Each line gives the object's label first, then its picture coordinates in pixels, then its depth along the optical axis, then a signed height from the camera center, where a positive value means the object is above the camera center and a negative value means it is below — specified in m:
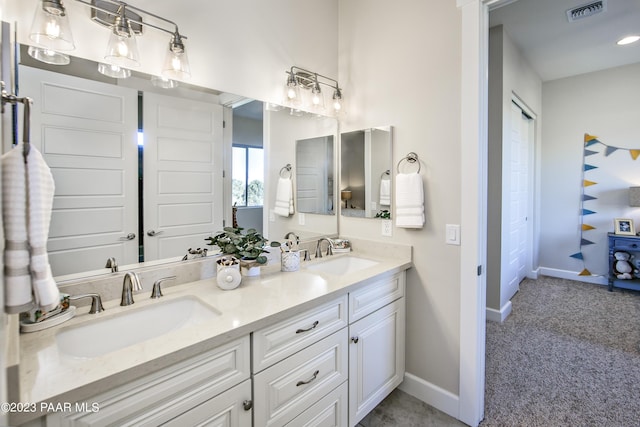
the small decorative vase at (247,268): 1.62 -0.31
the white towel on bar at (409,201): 1.85 +0.05
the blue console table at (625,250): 3.67 -0.51
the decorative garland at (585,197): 4.11 +0.16
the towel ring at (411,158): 1.91 +0.32
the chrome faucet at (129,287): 1.24 -0.31
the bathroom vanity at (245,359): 0.81 -0.50
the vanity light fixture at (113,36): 1.11 +0.69
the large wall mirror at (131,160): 1.19 +0.22
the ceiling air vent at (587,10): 2.54 +1.68
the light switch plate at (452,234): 1.75 -0.15
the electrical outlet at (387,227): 2.08 -0.12
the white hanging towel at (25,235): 0.61 -0.05
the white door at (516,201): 3.21 +0.09
